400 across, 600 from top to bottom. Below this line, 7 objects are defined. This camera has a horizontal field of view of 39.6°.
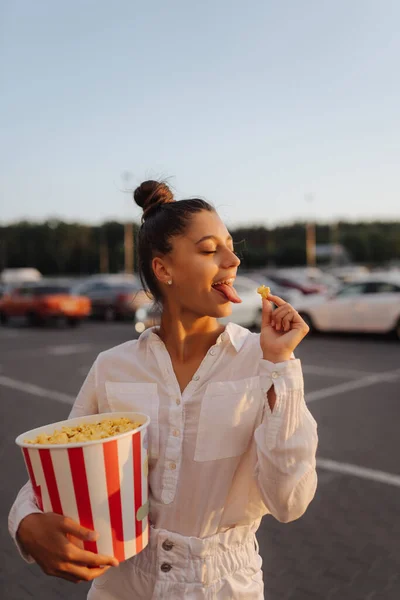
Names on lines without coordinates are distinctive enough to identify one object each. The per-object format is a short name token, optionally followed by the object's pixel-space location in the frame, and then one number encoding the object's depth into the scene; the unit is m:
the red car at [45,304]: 18.55
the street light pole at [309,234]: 44.59
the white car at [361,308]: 13.27
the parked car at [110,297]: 19.70
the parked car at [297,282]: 19.98
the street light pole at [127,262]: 42.79
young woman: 1.34
